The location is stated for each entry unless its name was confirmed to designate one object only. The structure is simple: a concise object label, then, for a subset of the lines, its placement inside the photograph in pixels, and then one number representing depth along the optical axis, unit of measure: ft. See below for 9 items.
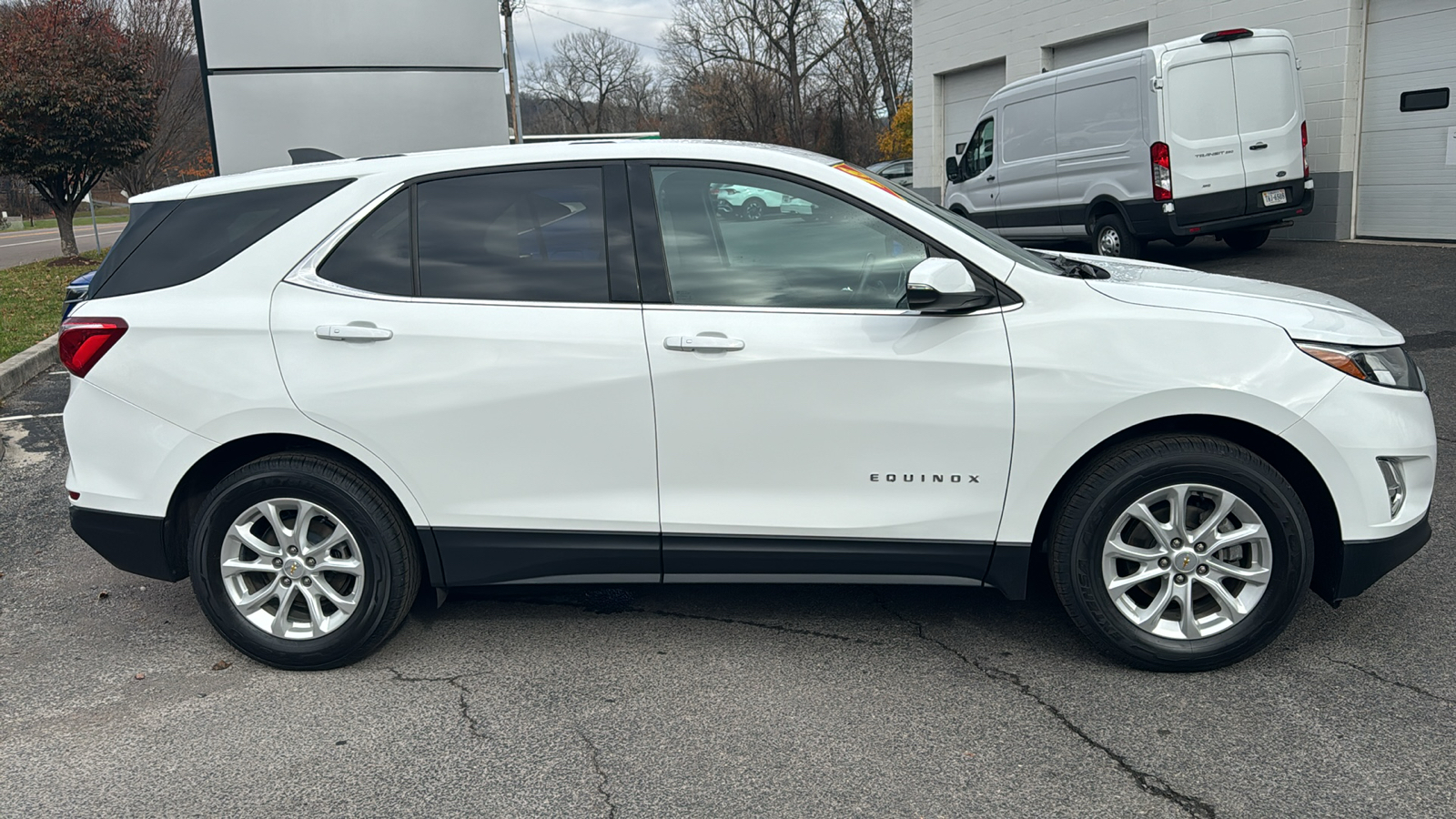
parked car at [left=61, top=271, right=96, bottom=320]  18.57
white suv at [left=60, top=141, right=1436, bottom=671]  11.34
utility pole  50.70
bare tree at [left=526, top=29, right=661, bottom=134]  222.69
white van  39.22
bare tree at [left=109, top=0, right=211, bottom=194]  97.19
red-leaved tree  60.03
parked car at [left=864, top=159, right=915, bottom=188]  87.25
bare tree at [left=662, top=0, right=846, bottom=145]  143.13
